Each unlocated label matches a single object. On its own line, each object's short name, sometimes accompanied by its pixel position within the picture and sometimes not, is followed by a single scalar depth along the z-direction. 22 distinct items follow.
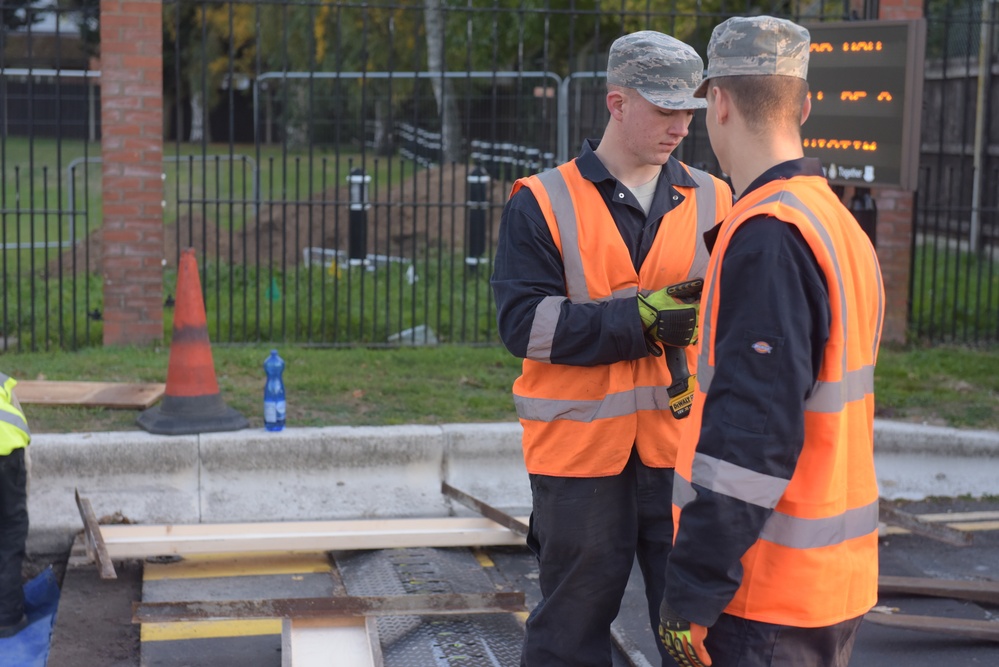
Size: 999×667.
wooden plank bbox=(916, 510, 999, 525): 6.66
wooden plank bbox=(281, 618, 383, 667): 4.47
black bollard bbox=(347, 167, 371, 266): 11.54
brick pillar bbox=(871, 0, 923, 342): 9.73
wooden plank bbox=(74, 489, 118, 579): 5.14
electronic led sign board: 7.50
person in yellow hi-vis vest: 5.00
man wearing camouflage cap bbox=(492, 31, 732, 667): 3.51
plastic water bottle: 6.57
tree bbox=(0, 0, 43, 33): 32.81
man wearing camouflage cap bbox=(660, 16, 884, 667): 2.52
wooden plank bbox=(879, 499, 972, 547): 5.89
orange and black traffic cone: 6.56
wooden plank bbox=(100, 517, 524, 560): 5.61
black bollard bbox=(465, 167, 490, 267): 12.37
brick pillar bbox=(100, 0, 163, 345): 8.83
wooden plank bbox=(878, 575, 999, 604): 5.42
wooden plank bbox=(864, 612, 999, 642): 4.96
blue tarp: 4.93
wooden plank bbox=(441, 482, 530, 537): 5.83
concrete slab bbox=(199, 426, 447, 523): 6.39
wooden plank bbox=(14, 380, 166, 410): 7.09
